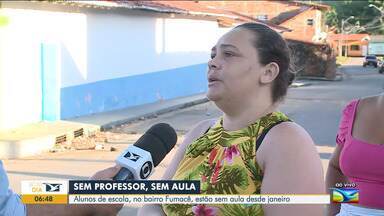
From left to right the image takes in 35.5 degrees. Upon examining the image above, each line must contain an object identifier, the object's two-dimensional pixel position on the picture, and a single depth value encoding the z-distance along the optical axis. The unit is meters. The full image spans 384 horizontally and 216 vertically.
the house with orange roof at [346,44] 65.44
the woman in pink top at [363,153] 2.32
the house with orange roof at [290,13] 49.34
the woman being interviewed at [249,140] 1.82
